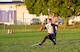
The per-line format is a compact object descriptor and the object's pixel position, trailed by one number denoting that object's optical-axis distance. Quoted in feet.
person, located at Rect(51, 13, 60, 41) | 65.26
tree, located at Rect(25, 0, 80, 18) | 170.50
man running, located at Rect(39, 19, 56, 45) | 64.63
